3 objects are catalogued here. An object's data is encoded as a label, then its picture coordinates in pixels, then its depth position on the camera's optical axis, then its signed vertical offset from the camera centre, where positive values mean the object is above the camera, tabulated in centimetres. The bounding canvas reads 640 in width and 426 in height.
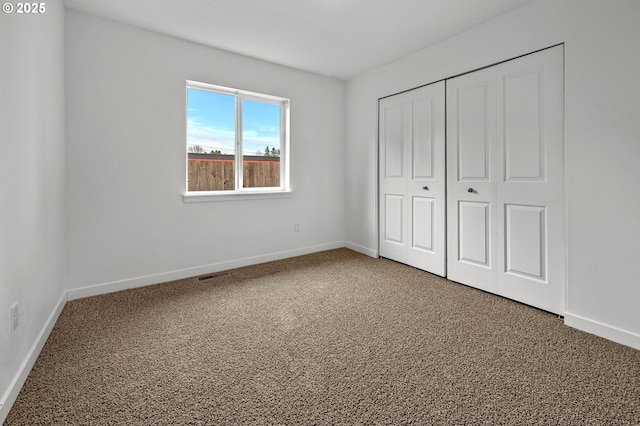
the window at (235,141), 343 +85
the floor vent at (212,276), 328 -70
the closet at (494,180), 239 +28
